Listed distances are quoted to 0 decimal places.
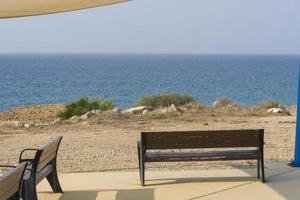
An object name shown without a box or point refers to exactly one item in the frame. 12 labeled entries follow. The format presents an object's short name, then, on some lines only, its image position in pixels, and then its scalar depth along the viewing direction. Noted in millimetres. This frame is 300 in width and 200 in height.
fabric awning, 7110
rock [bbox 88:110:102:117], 18719
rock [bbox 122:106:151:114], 20547
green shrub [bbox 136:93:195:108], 24047
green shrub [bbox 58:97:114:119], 21725
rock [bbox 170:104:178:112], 19578
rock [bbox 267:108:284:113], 19903
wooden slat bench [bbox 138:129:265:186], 8094
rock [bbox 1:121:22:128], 17397
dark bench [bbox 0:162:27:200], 5102
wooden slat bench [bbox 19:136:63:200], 6383
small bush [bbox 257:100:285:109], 22781
